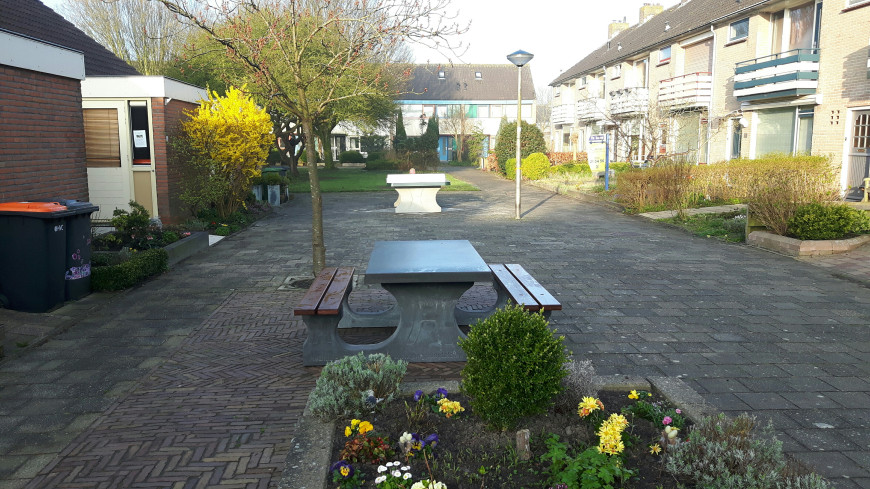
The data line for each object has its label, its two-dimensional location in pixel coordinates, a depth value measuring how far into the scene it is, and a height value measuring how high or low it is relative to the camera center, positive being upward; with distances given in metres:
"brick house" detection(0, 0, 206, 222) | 7.79 +0.67
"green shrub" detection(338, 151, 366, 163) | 50.94 +0.29
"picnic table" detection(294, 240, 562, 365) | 5.02 -1.18
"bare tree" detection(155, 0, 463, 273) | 7.21 +1.46
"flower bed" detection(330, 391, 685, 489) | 3.05 -1.53
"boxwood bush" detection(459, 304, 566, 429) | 3.42 -1.14
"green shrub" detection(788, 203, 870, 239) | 10.40 -1.03
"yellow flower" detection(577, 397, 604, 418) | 3.54 -1.39
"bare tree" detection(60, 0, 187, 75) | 29.36 +6.31
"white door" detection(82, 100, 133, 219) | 12.53 +0.12
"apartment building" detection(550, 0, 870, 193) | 17.09 +2.76
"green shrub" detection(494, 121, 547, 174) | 34.47 +1.03
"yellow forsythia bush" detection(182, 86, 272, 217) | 13.31 +0.42
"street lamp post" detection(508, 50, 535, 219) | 15.94 +2.62
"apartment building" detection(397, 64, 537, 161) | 59.99 +5.80
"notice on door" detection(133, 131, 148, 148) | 12.66 +0.44
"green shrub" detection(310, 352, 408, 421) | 3.75 -1.40
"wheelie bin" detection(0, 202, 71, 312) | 6.59 -0.95
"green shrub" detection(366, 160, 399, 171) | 41.72 -0.30
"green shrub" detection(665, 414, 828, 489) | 2.80 -1.42
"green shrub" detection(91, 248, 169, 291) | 7.78 -1.43
